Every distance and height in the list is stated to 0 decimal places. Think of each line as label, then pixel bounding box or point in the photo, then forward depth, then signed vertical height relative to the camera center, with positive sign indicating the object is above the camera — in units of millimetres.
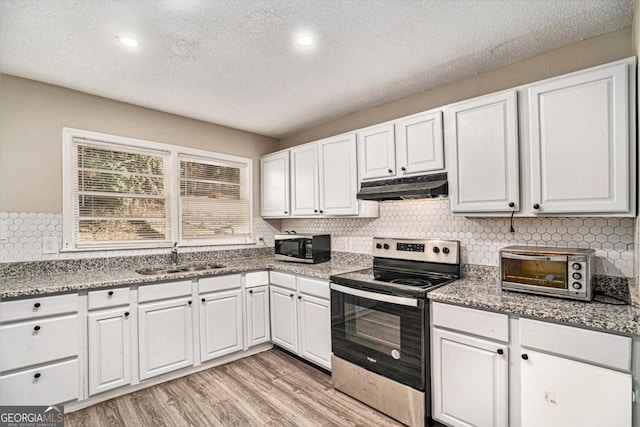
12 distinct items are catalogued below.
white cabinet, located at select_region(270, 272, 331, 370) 2793 -970
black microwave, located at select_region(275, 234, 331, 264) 3418 -374
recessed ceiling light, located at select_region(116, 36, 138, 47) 1976 +1101
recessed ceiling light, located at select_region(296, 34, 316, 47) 1971 +1097
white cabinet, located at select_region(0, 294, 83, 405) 2084 -917
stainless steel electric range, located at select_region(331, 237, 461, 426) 2082 -827
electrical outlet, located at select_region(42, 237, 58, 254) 2633 -236
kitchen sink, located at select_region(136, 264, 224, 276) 2990 -541
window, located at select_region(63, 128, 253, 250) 2850 +220
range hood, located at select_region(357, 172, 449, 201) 2350 +191
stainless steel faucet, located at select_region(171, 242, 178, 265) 3303 -421
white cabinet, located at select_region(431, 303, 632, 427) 1467 -853
